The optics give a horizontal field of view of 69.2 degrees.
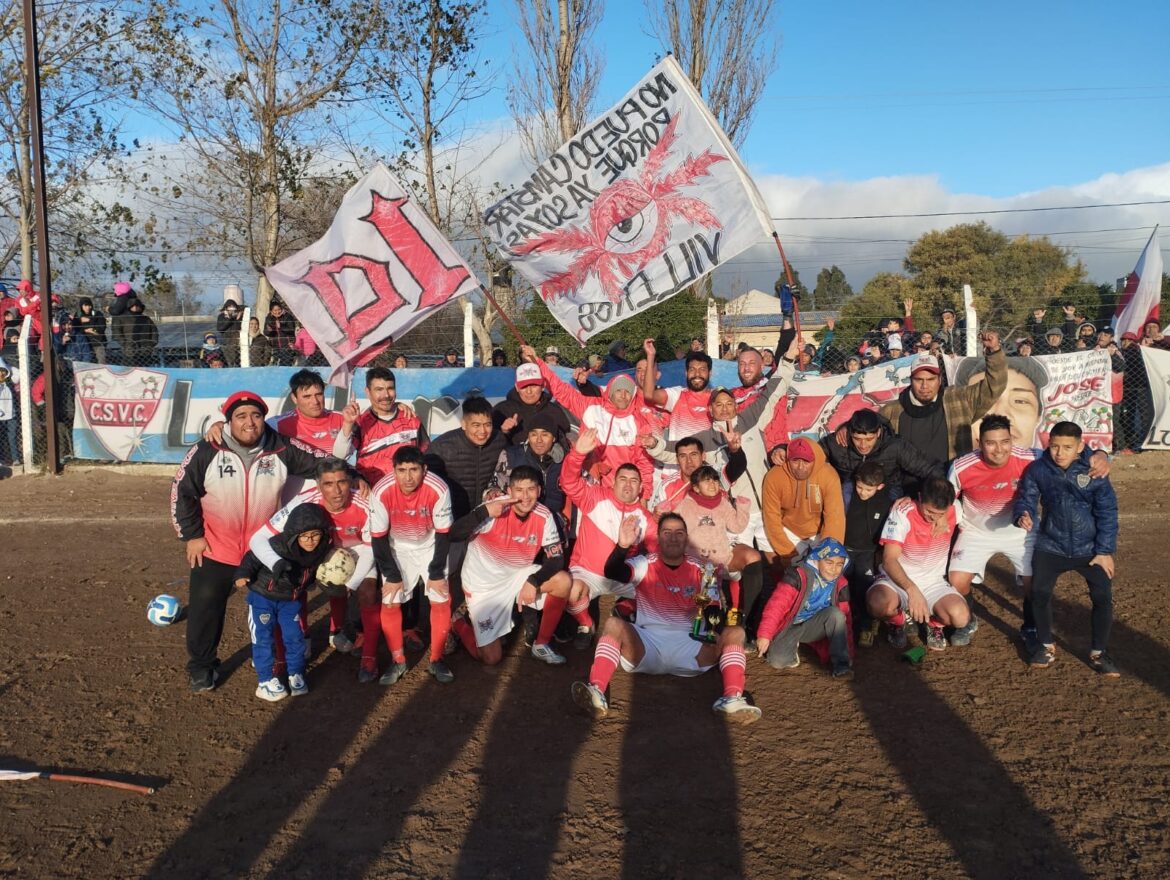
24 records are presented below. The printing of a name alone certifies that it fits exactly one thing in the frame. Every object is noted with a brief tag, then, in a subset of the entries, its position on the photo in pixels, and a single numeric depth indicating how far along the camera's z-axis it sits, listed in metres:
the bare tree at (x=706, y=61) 19.45
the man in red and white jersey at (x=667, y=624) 5.38
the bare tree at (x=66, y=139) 18.23
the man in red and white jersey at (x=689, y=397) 7.09
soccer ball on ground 6.70
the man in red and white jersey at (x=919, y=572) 5.98
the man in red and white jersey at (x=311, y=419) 6.41
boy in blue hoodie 5.50
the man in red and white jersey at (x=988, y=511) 6.12
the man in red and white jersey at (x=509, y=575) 6.00
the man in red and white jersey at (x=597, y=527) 6.08
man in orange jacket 6.14
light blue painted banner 12.35
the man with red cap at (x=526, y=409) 7.15
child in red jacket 5.66
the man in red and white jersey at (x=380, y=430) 6.44
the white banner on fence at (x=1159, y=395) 11.62
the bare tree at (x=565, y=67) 18.62
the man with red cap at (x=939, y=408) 6.75
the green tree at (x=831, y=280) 71.05
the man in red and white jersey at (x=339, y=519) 5.37
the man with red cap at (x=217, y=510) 5.48
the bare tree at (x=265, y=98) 18.53
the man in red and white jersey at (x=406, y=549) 5.66
